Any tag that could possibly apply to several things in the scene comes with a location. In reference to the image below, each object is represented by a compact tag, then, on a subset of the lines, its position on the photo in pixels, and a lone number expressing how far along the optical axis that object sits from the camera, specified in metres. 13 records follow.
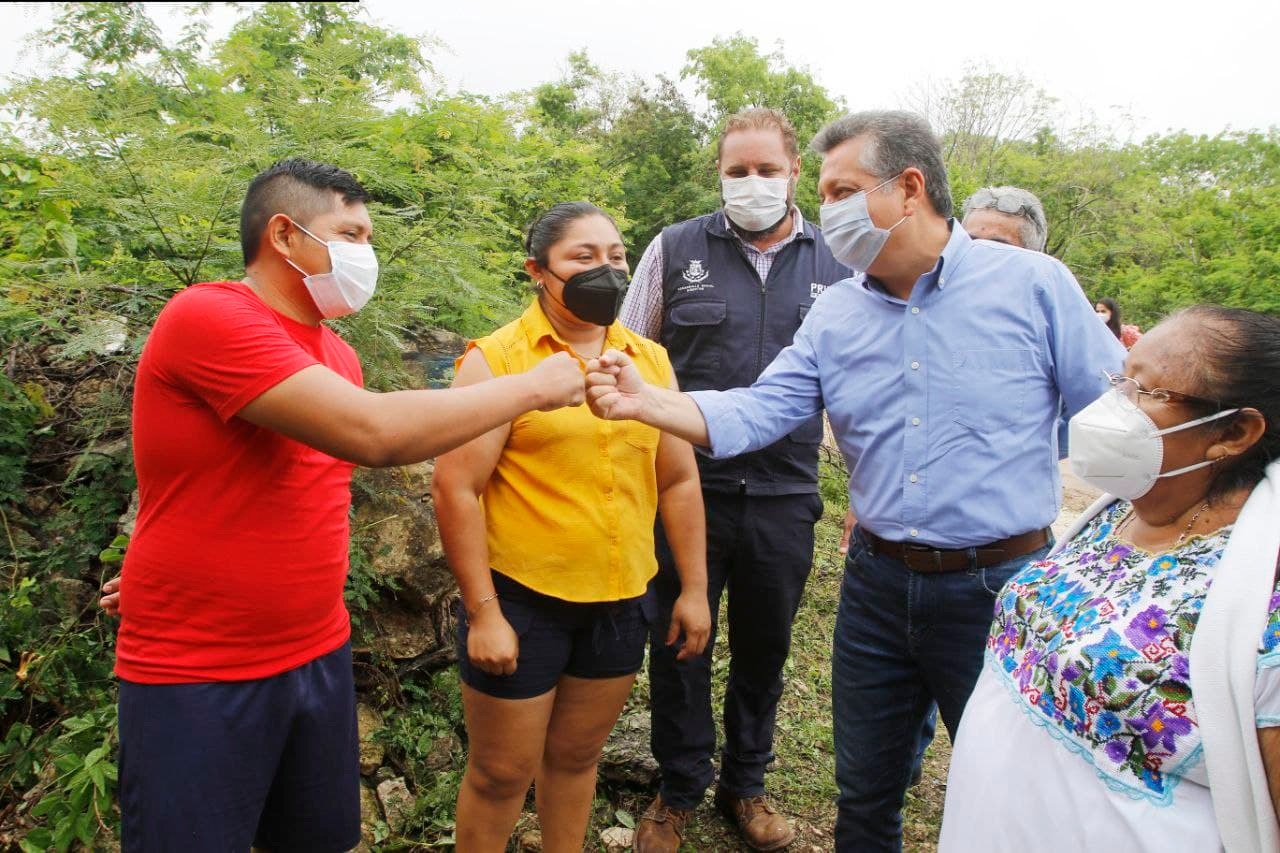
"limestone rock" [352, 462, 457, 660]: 3.30
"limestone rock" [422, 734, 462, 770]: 3.18
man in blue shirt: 2.17
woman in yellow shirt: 2.19
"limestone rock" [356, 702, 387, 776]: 3.07
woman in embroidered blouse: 1.37
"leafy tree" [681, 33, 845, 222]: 23.94
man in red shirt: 1.69
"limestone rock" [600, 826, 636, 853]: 3.06
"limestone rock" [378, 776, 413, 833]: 2.92
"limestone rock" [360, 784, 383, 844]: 2.82
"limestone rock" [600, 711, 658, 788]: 3.34
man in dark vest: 3.02
